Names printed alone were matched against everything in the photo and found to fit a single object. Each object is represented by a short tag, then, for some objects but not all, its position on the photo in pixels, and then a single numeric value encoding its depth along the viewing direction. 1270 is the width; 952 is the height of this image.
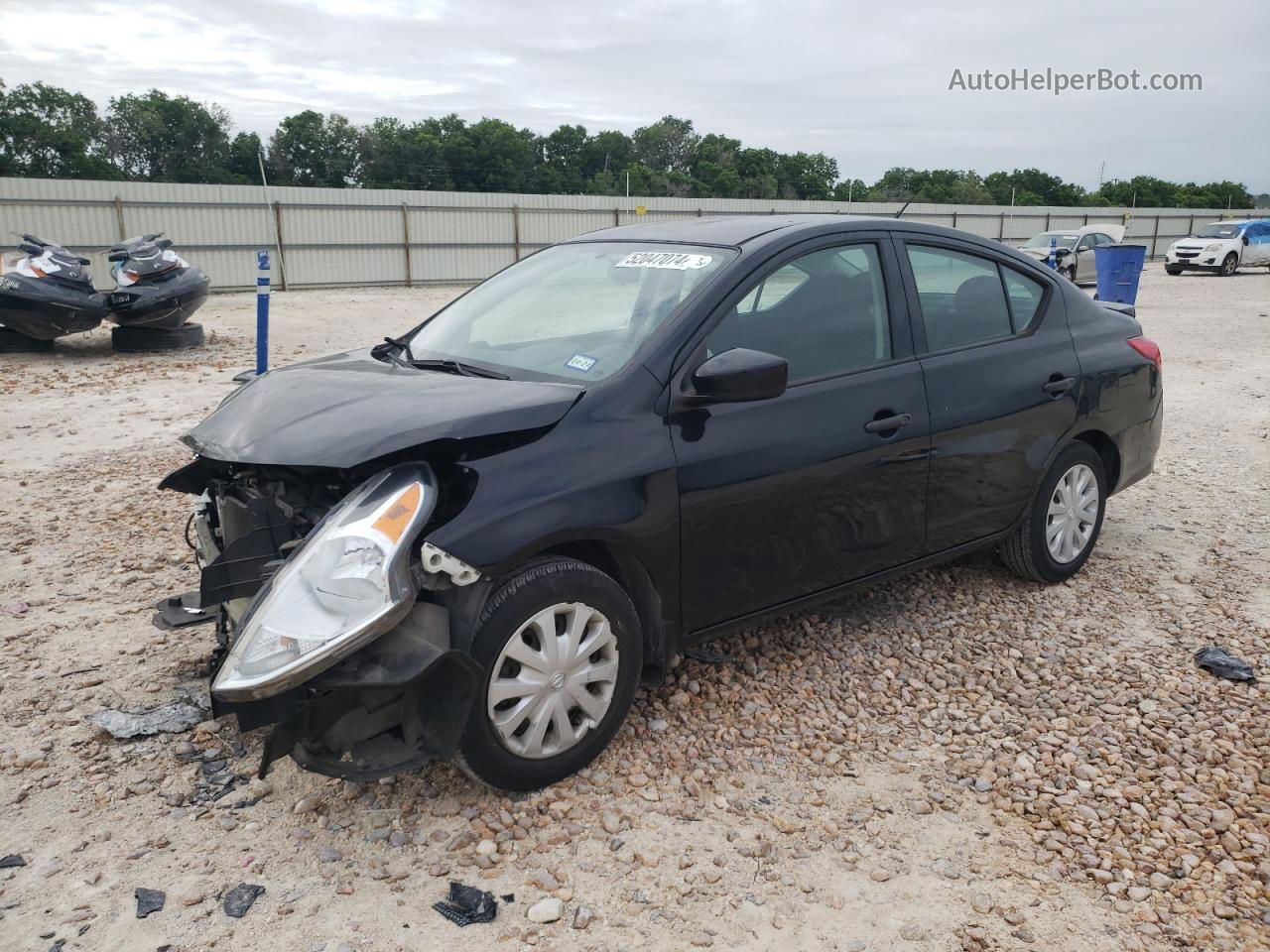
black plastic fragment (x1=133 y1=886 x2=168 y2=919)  2.70
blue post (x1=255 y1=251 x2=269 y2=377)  8.40
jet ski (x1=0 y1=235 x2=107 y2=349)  11.93
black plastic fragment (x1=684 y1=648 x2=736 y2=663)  4.18
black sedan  2.86
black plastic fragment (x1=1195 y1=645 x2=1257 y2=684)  4.05
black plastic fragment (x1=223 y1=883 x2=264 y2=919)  2.71
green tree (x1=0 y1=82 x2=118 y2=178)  47.84
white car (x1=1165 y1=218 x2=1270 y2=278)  30.59
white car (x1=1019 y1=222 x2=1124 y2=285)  25.70
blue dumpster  17.64
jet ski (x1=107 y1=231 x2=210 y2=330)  12.58
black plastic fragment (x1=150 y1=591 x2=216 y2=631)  3.58
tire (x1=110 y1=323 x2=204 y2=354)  12.87
